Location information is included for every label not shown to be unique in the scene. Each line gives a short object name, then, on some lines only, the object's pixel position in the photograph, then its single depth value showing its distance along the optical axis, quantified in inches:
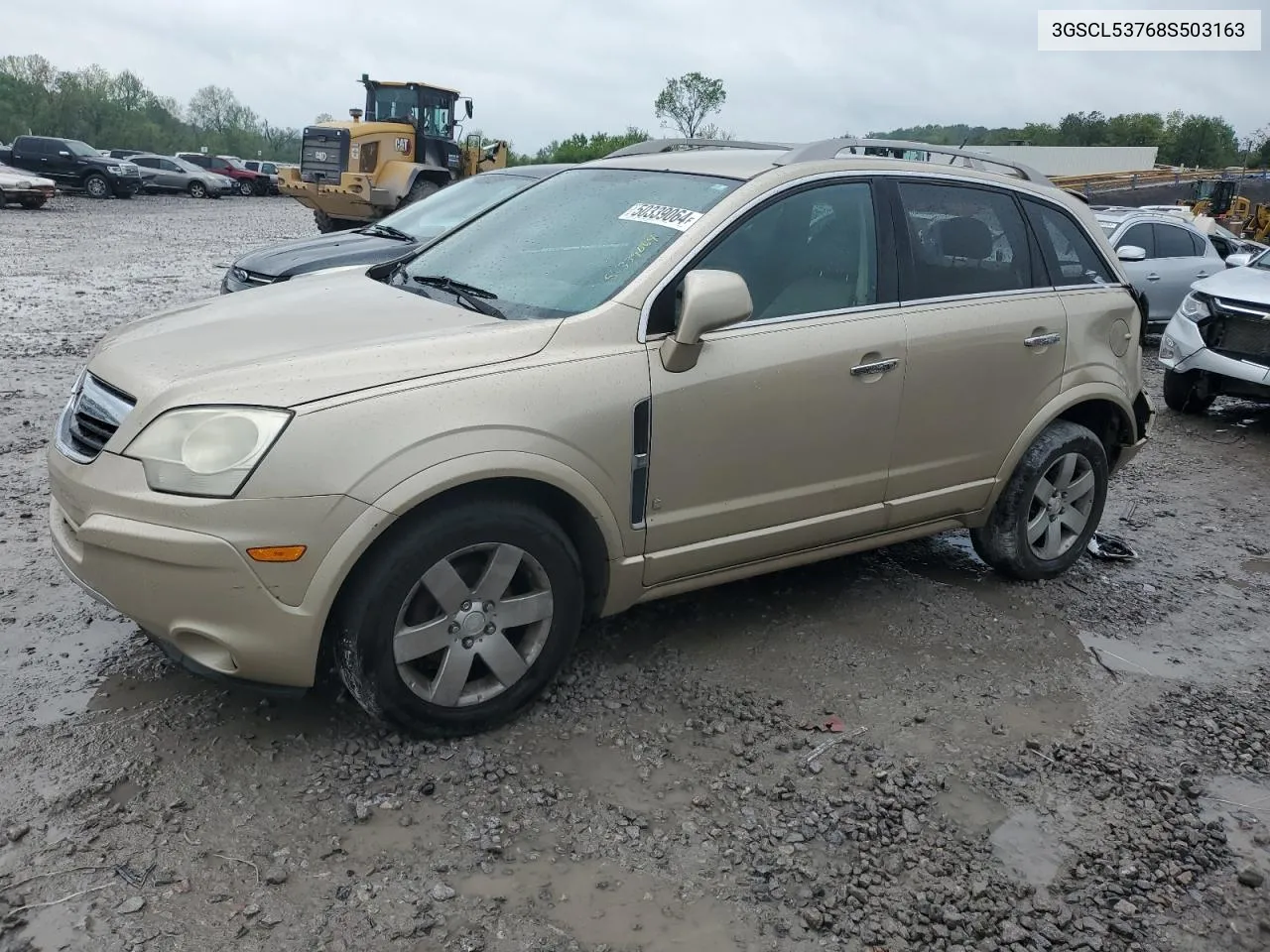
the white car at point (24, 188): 983.6
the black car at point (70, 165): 1218.0
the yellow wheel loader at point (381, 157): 750.5
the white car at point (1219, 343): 325.4
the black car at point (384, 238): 322.0
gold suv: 116.9
